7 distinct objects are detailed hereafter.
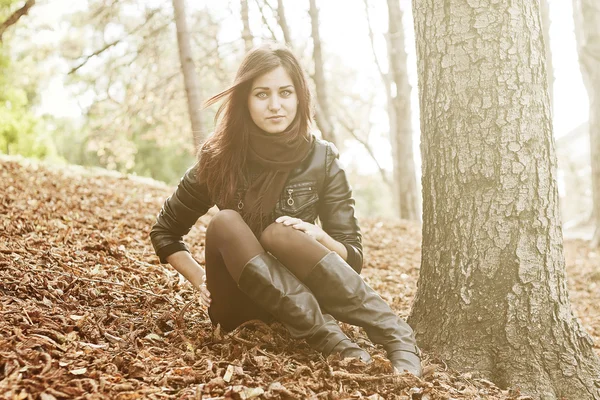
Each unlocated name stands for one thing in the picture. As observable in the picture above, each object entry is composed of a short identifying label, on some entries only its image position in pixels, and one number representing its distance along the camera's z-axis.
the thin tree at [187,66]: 8.34
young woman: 2.68
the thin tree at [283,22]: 10.49
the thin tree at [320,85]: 10.27
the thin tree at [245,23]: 10.47
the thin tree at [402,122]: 10.23
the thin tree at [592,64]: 8.65
